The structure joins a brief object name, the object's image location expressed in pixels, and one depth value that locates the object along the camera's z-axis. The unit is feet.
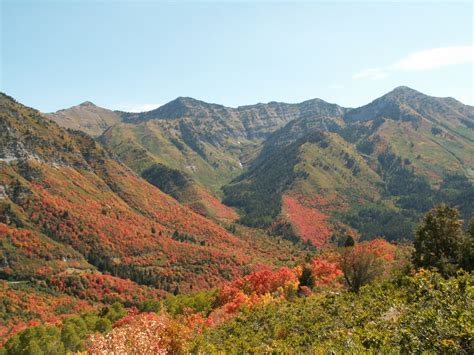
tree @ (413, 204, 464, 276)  139.85
